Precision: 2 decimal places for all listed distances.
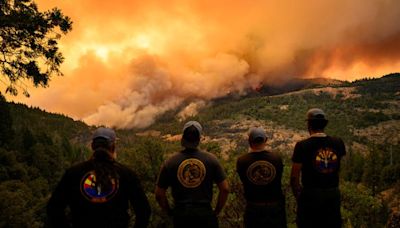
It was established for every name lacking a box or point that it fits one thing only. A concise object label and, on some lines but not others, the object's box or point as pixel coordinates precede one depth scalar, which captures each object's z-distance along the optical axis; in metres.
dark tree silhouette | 10.28
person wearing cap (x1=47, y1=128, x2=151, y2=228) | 4.85
